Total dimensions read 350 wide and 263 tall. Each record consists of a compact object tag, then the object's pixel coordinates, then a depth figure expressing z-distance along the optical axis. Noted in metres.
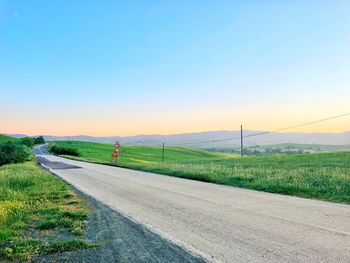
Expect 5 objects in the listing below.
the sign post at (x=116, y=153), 33.78
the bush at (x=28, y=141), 121.04
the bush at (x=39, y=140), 146.44
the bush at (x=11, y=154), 42.97
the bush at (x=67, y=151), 76.19
